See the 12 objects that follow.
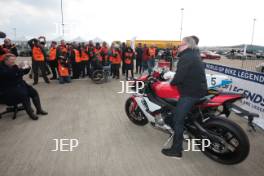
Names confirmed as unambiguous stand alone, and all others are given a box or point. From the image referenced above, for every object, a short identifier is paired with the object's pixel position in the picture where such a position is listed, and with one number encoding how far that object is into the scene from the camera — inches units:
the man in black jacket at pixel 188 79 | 115.4
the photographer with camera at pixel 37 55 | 323.9
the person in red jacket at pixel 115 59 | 403.9
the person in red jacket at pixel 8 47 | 287.0
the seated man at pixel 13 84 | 179.0
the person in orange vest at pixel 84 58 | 394.3
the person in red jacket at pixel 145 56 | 460.8
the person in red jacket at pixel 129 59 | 406.0
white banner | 180.2
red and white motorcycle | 115.0
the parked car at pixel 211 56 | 1194.6
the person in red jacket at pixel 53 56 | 372.8
